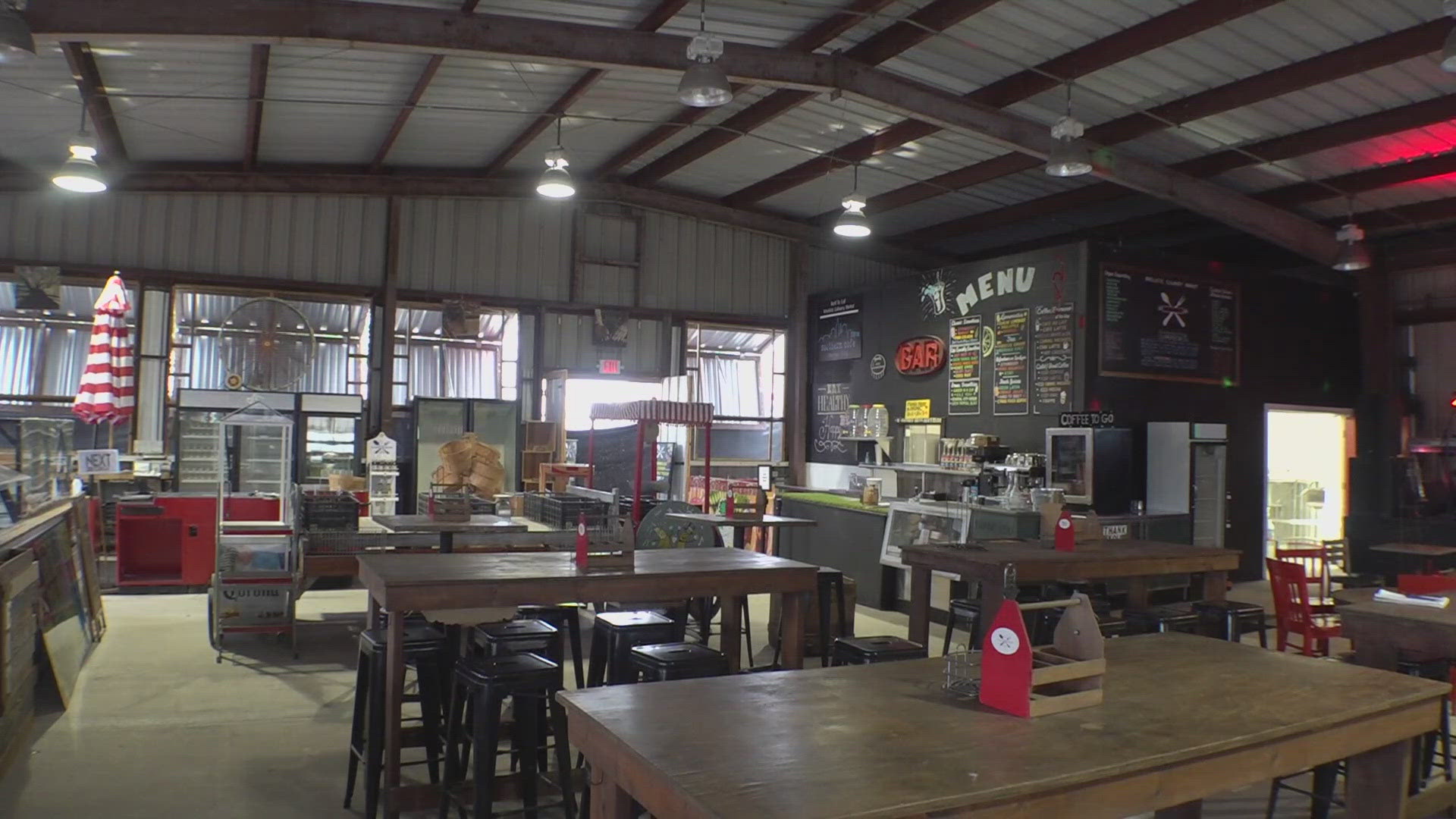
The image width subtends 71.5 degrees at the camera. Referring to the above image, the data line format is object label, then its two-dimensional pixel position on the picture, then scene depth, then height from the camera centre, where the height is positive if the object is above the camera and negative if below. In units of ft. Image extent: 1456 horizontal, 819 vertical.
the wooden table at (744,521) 21.26 -1.75
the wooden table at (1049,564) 16.02 -1.95
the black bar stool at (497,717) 10.87 -3.24
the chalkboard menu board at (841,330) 39.47 +4.46
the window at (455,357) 36.60 +2.78
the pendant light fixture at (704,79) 18.26 +6.70
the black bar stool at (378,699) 12.16 -3.47
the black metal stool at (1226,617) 16.38 -2.74
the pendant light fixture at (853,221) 27.71 +6.26
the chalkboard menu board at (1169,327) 29.86 +3.76
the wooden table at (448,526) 19.86 -1.86
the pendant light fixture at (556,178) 26.02 +6.62
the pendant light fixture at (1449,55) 15.52 +6.16
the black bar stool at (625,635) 13.37 -2.65
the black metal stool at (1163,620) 16.61 -2.83
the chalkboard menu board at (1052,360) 29.86 +2.59
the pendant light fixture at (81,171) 23.97 +6.07
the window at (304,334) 33.63 +3.02
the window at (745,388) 42.11 +2.18
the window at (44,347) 32.55 +2.49
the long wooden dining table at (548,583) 12.14 -1.91
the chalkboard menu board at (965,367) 33.24 +2.59
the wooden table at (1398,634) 12.31 -2.25
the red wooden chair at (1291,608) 18.16 -2.83
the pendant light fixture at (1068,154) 22.34 +6.58
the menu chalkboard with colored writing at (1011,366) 31.42 +2.52
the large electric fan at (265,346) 33.99 +2.82
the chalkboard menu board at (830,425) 39.96 +0.64
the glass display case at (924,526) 24.43 -2.08
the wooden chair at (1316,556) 20.24 -2.11
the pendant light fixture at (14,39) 16.06 +6.15
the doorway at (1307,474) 35.68 -0.79
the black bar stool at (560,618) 16.46 -3.02
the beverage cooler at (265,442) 31.27 -0.44
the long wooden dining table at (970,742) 6.10 -2.05
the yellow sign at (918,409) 35.47 +1.19
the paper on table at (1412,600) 13.28 -1.96
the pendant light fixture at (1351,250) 29.86 +6.04
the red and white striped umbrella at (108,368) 31.14 +1.76
